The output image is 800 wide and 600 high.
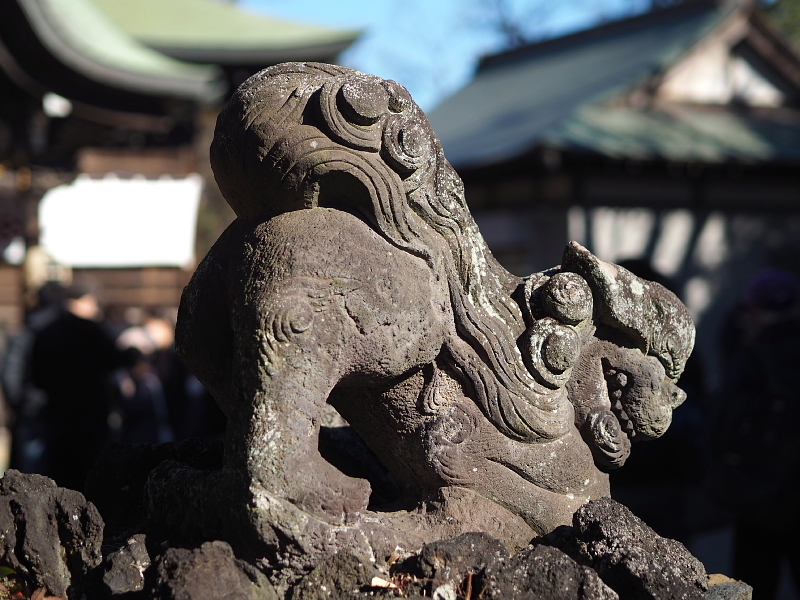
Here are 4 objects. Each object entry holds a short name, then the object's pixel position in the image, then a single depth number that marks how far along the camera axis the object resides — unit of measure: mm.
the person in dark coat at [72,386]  4695
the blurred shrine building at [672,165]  8094
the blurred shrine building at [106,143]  7223
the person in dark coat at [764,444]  3564
